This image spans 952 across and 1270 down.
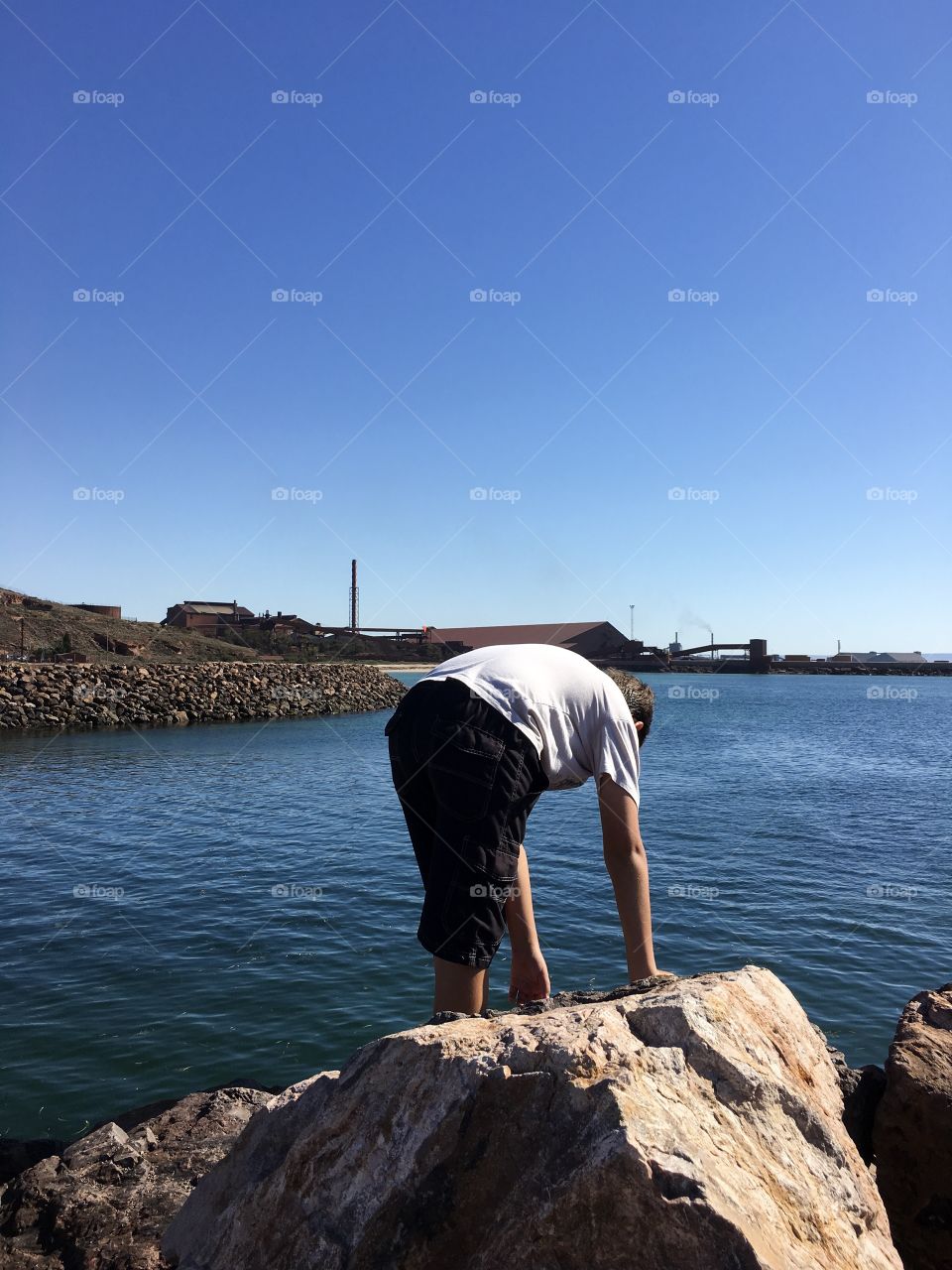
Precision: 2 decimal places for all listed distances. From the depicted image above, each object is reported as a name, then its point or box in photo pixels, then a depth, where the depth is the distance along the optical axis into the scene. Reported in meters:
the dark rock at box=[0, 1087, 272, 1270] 3.36
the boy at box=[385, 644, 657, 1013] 3.18
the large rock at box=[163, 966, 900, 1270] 2.06
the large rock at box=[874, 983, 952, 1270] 3.20
